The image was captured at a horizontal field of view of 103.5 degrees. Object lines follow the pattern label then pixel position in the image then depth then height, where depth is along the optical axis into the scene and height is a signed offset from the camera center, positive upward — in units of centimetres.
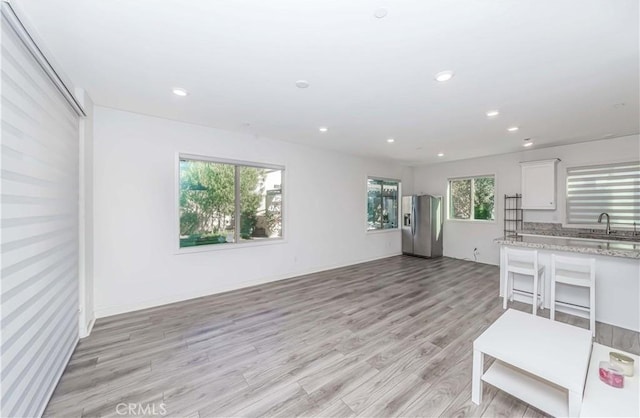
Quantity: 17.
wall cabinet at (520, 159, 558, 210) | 503 +52
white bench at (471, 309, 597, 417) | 152 -98
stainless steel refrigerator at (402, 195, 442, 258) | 666 -46
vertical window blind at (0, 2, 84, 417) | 138 -17
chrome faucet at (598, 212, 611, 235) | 426 -22
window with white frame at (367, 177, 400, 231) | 662 +14
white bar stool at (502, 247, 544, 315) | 330 -80
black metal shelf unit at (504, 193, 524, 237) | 566 -10
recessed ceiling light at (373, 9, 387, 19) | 160 +125
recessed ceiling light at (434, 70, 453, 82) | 233 +126
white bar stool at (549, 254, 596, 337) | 292 -80
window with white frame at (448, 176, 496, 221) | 620 +28
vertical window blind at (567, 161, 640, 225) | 441 +32
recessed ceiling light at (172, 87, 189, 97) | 270 +126
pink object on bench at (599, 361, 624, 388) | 152 -102
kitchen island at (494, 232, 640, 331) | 299 -83
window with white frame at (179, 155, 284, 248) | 387 +10
